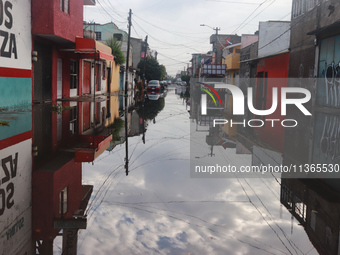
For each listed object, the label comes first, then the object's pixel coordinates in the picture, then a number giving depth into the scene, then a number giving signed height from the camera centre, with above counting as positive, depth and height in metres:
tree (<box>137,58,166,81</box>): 68.75 +3.41
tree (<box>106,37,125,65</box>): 36.91 +3.53
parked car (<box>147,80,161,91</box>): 49.97 +0.25
